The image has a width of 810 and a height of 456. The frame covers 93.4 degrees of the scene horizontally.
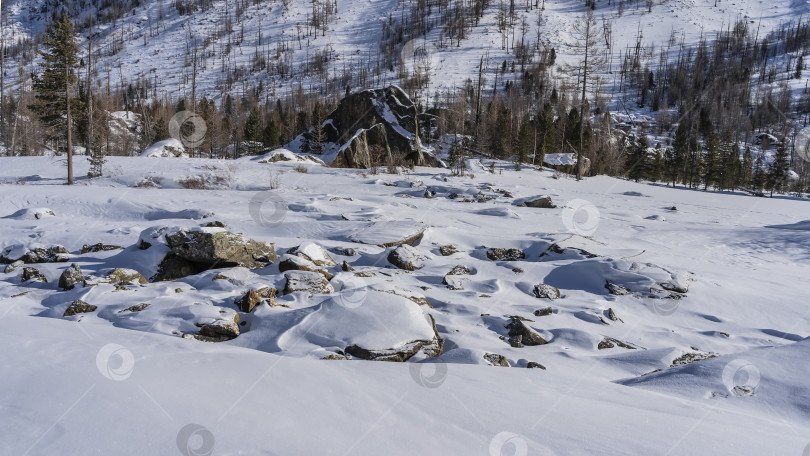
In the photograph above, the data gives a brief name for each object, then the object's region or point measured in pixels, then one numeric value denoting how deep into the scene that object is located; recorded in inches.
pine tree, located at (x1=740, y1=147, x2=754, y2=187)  1612.9
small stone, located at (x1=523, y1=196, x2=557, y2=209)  478.6
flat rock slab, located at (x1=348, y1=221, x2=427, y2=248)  297.7
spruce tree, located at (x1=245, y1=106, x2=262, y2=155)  1555.1
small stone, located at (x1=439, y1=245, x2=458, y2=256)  285.9
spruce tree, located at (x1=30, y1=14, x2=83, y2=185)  628.4
